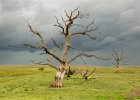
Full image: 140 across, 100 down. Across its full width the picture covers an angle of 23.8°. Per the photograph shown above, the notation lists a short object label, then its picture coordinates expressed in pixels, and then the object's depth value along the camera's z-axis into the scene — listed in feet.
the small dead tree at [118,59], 413.00
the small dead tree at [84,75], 228.02
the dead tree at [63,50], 185.78
